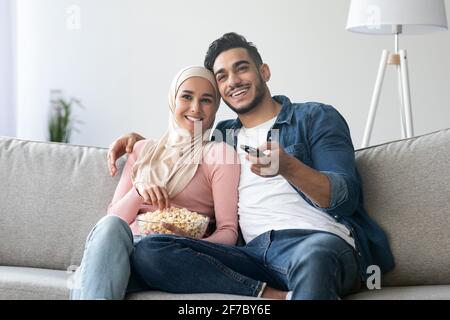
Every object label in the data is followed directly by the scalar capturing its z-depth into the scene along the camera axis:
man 1.81
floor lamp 3.16
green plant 4.67
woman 2.16
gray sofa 2.07
